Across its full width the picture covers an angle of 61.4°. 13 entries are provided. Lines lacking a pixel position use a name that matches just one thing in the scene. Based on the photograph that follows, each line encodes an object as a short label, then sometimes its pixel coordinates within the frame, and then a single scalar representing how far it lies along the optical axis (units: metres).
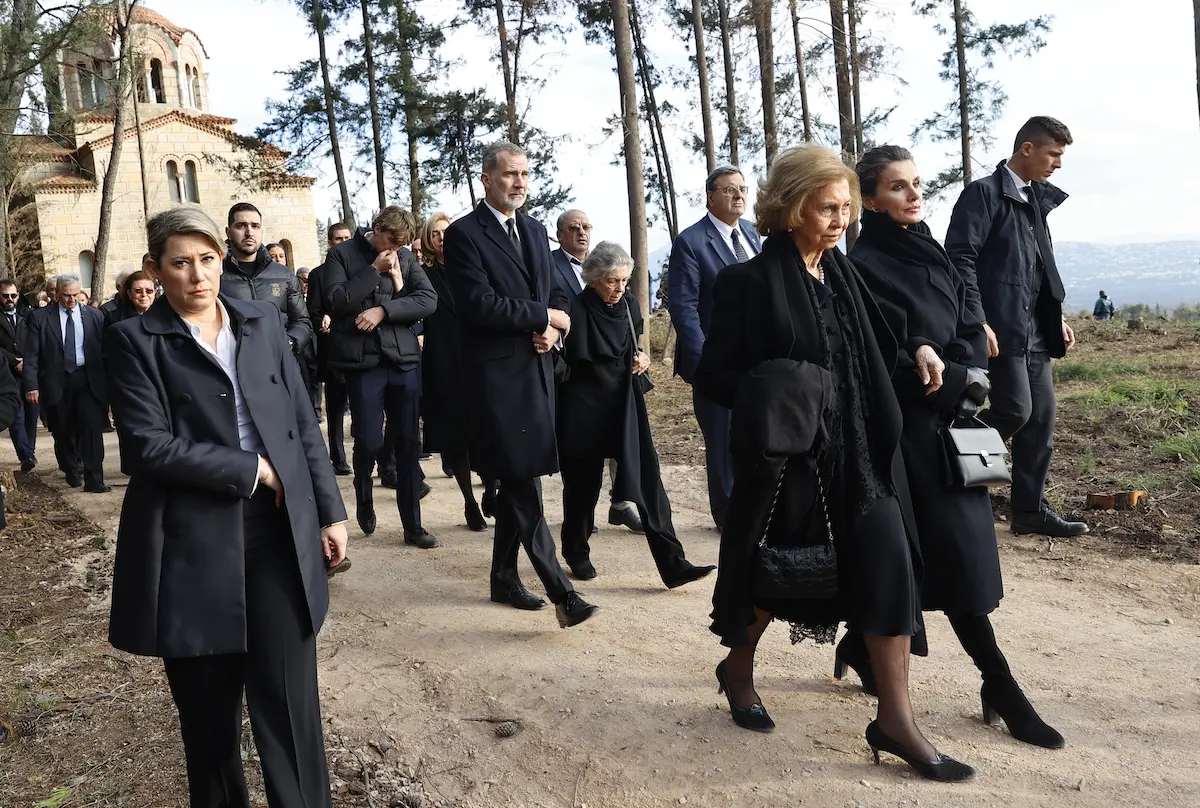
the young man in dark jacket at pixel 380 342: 6.98
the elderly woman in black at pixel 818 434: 3.38
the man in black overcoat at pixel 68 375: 10.45
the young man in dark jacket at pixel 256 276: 6.61
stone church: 43.09
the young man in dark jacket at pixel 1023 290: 6.25
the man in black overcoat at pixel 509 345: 5.10
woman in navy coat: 2.74
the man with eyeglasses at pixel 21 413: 11.03
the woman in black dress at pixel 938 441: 3.62
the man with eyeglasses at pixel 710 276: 6.34
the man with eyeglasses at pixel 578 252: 7.17
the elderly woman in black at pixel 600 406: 5.84
